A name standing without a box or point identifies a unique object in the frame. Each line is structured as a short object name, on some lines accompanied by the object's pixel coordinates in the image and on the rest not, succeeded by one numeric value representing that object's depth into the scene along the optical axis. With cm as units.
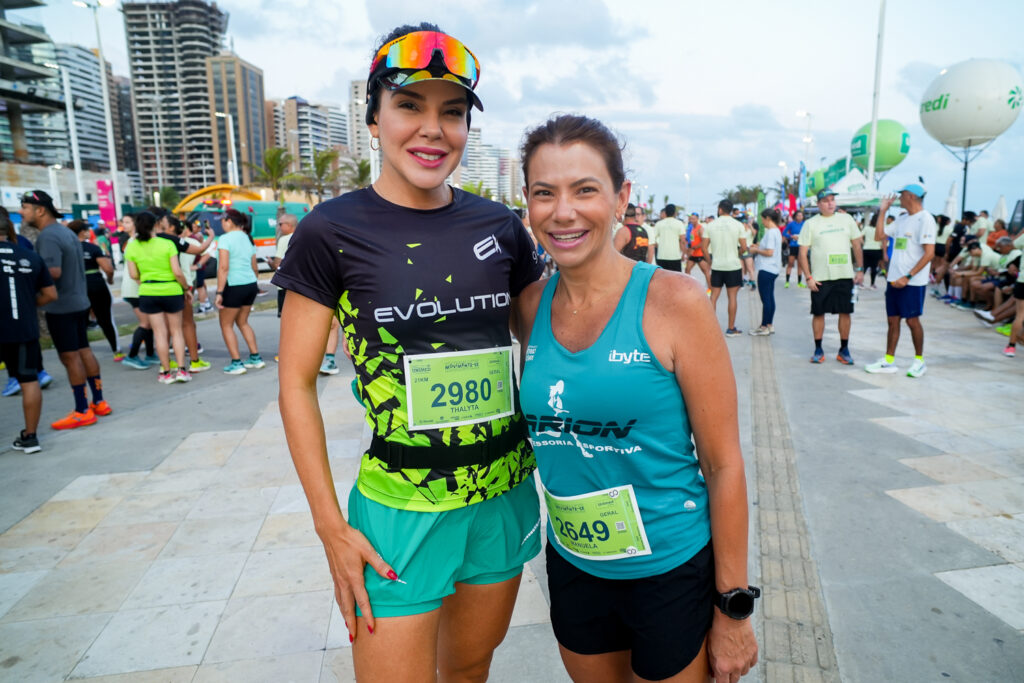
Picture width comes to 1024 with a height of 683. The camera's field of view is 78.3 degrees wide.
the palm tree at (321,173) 4609
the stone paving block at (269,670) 248
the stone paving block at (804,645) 252
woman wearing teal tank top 147
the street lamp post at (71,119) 2228
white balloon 2006
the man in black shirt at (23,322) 507
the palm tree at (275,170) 4484
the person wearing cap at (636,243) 806
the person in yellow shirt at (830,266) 760
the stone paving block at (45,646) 258
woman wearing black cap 157
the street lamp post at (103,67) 1942
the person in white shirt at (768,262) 937
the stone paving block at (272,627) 266
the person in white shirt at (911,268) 686
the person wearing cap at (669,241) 1178
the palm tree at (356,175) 4812
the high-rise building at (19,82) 4756
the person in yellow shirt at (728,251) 955
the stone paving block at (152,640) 260
